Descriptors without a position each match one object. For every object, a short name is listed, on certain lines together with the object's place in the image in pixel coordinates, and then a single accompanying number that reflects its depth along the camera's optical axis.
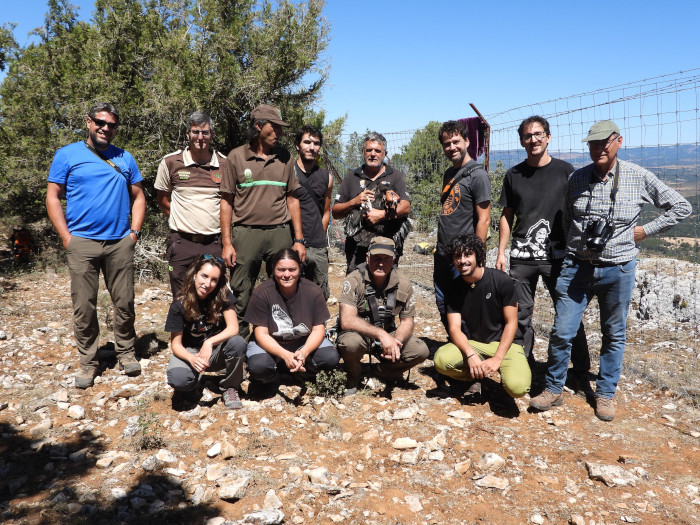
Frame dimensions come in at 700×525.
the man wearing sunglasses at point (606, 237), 3.50
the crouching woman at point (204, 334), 3.79
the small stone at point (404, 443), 3.39
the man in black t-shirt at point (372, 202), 4.30
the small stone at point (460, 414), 3.82
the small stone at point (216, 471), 2.99
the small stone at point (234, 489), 2.79
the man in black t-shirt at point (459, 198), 4.06
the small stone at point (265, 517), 2.59
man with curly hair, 3.80
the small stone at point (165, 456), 3.17
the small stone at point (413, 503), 2.77
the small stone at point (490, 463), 3.13
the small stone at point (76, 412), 3.70
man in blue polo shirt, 4.02
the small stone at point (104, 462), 3.10
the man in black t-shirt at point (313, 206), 4.58
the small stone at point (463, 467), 3.12
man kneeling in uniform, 3.96
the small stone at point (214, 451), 3.26
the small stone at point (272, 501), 2.75
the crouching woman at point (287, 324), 3.88
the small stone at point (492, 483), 2.96
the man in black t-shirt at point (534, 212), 3.87
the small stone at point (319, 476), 2.96
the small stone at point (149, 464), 3.06
